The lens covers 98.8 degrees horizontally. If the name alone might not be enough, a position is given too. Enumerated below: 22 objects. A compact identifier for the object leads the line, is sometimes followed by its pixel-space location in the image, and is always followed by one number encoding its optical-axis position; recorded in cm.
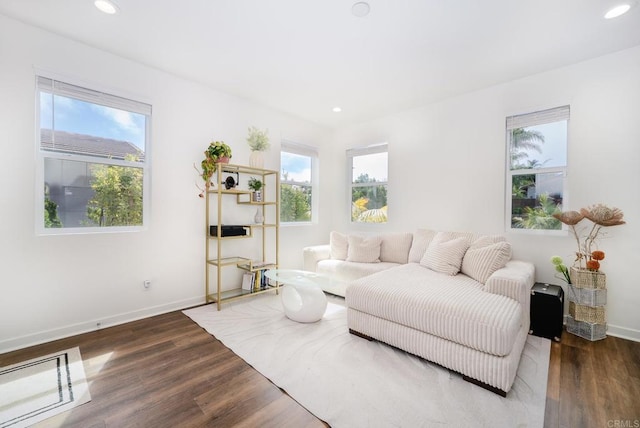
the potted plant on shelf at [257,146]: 347
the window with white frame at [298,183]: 432
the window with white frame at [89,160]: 238
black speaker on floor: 238
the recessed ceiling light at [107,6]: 196
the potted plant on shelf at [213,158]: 314
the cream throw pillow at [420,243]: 342
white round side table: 267
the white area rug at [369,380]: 151
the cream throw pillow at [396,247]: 364
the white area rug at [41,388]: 152
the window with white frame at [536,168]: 288
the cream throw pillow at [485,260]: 253
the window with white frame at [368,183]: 434
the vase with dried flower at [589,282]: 241
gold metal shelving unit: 318
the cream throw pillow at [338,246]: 391
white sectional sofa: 173
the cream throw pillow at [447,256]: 283
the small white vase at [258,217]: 368
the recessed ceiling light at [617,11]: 194
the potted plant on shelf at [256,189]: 356
